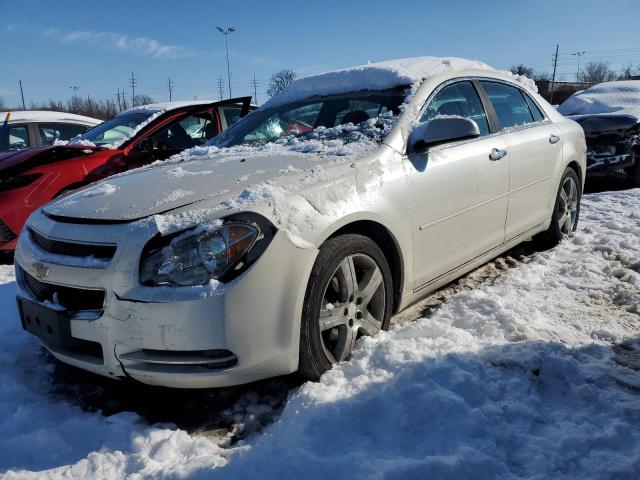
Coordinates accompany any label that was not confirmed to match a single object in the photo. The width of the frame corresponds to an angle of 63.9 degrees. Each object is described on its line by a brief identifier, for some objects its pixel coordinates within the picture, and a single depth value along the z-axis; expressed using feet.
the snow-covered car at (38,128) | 23.56
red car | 14.99
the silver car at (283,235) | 6.61
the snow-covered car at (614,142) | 21.72
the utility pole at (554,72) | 127.96
